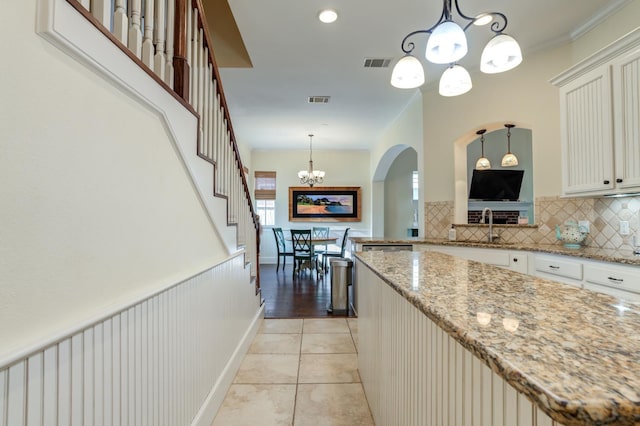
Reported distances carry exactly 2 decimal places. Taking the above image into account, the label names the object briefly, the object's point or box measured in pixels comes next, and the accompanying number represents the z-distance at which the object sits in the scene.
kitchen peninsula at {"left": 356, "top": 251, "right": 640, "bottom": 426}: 0.44
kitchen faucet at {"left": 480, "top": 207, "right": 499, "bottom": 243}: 3.50
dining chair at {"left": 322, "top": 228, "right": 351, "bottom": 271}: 6.17
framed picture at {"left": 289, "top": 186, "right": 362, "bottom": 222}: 7.68
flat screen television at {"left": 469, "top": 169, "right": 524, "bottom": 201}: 6.19
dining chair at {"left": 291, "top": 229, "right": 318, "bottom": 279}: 6.09
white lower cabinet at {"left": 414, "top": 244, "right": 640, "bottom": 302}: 2.02
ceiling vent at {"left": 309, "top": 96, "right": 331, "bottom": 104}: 4.49
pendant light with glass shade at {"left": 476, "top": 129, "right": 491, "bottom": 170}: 5.41
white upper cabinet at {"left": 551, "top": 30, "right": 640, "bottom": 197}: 2.24
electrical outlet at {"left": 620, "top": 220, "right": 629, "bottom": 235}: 2.60
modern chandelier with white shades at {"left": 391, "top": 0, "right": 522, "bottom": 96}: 1.48
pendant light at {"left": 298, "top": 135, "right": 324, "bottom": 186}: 6.65
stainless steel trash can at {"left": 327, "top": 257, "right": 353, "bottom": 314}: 3.77
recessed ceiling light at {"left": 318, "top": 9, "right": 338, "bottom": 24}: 2.63
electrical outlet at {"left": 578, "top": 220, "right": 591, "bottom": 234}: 2.89
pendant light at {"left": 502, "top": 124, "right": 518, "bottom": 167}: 5.30
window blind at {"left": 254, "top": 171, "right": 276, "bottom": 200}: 7.67
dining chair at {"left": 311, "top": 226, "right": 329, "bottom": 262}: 6.75
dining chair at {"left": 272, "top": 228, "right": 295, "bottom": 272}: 6.54
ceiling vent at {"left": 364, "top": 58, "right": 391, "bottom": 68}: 3.43
